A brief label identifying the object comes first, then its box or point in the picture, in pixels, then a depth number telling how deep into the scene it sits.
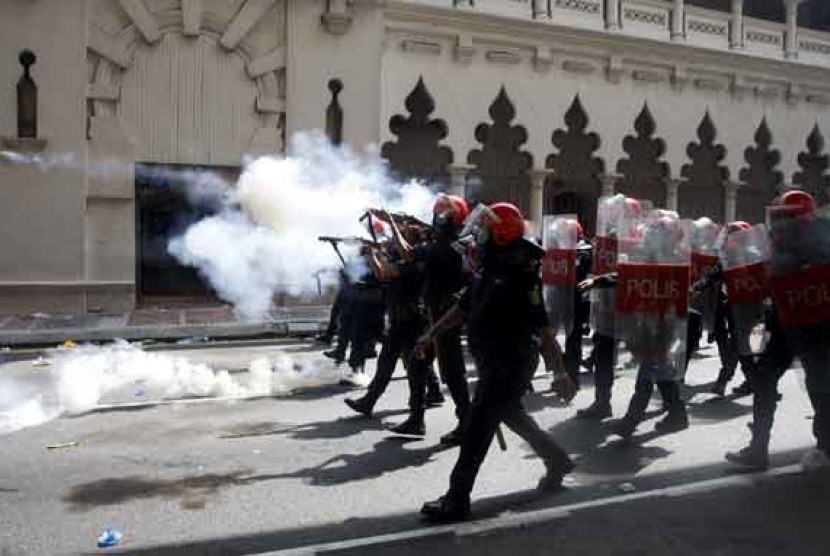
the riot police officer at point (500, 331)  4.93
